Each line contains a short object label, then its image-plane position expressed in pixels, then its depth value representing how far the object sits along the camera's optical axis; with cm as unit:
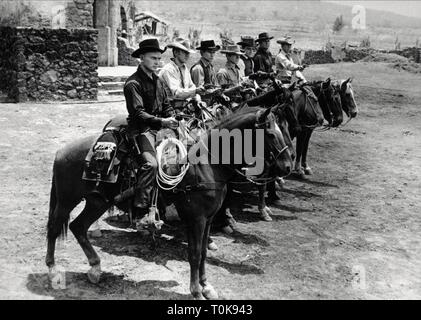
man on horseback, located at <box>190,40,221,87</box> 905
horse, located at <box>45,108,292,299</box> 559
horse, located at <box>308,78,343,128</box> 1080
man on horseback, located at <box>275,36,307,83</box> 1179
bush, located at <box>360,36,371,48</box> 3918
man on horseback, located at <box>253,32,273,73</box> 1156
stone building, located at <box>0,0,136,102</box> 1397
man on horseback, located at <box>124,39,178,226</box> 573
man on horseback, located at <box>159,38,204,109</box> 776
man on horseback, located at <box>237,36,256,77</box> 1159
